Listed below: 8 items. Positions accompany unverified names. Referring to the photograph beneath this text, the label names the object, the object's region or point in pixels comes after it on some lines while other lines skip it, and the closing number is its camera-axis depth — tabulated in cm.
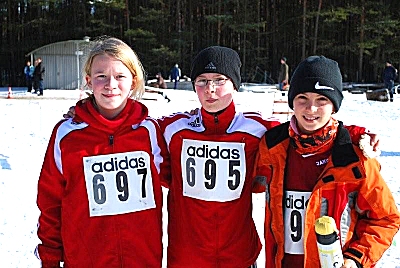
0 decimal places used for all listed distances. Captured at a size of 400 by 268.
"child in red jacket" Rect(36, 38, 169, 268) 242
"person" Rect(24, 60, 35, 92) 2338
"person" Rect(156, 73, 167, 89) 2319
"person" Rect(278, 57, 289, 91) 2117
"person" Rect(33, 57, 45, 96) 2045
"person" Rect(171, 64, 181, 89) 2583
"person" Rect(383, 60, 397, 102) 1980
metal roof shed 2458
